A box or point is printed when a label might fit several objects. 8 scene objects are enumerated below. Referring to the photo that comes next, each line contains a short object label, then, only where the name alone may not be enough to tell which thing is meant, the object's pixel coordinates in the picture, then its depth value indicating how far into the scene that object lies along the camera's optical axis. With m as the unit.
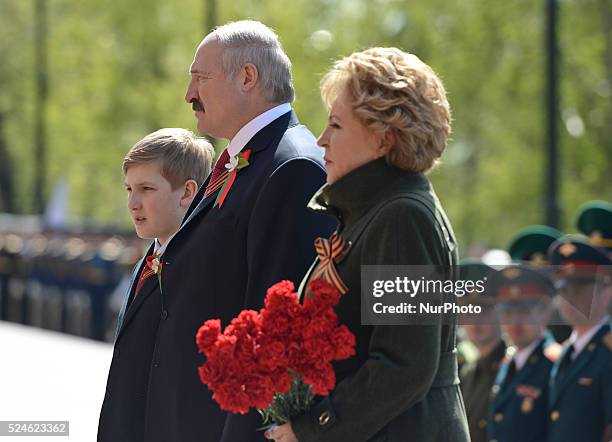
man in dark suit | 7.02
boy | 7.69
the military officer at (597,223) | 13.50
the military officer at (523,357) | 12.03
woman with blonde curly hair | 5.78
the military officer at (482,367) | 12.84
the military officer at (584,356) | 10.76
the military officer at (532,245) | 14.54
